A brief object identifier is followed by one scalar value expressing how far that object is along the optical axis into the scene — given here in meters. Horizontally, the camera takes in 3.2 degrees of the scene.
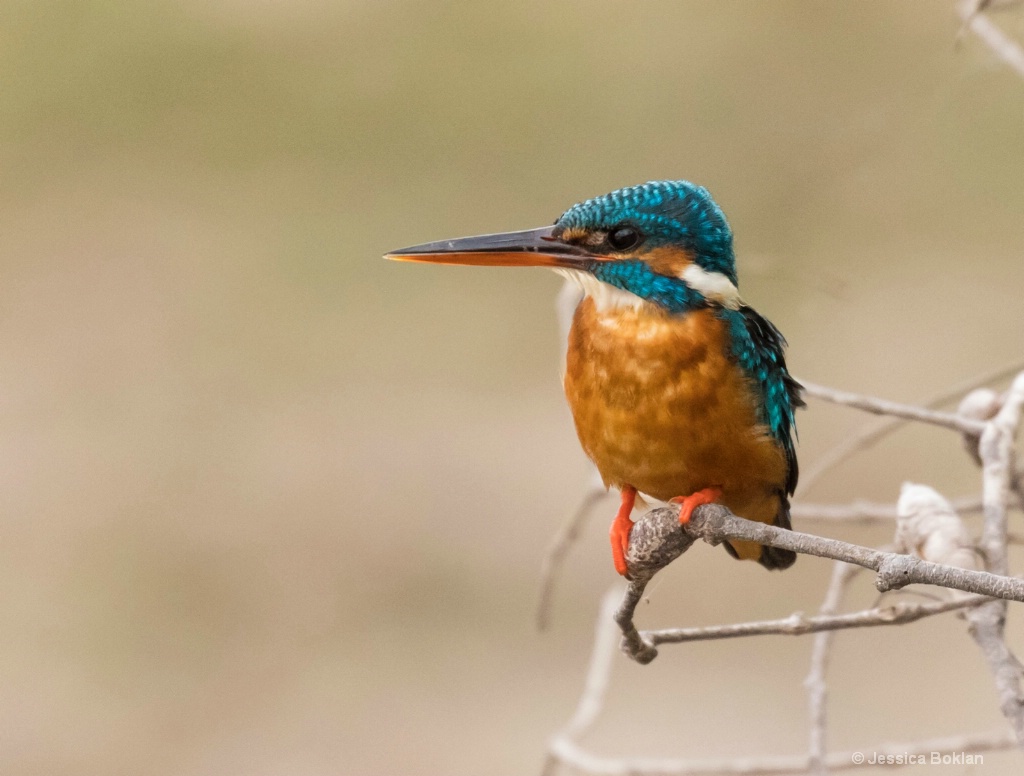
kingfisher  3.88
